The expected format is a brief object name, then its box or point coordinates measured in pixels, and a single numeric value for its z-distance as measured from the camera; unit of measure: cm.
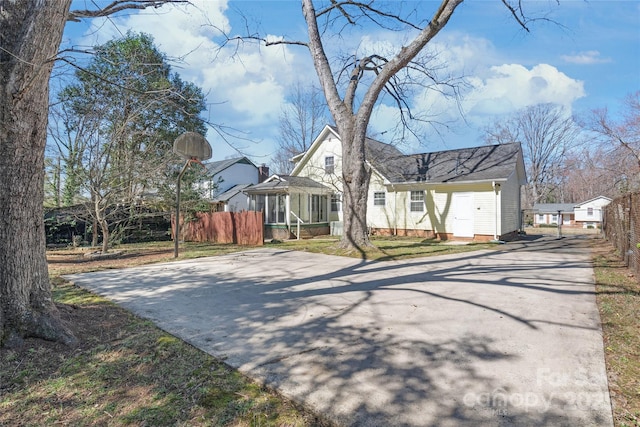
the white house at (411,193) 1558
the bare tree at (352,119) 1092
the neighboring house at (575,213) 4622
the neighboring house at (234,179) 2528
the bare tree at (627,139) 2339
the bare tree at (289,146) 3169
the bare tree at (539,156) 4278
